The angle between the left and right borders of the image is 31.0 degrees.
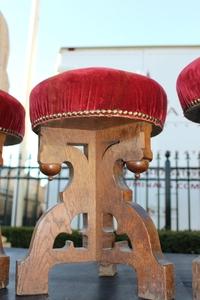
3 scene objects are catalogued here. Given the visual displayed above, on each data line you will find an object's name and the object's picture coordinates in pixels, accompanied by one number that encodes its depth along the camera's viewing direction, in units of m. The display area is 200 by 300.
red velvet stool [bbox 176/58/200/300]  0.79
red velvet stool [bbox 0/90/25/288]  0.97
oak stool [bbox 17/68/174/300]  0.87
